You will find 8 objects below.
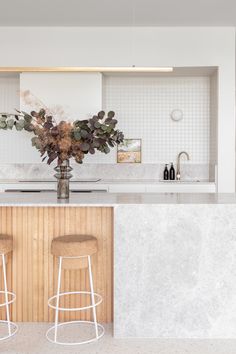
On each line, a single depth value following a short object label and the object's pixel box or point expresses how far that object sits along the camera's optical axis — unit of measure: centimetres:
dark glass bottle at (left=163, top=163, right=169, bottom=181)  607
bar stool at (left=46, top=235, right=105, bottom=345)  300
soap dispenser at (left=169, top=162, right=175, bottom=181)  606
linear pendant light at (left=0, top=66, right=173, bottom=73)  410
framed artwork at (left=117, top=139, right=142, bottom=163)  616
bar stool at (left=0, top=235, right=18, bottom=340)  313
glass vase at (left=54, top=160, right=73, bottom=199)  342
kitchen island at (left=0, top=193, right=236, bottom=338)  316
